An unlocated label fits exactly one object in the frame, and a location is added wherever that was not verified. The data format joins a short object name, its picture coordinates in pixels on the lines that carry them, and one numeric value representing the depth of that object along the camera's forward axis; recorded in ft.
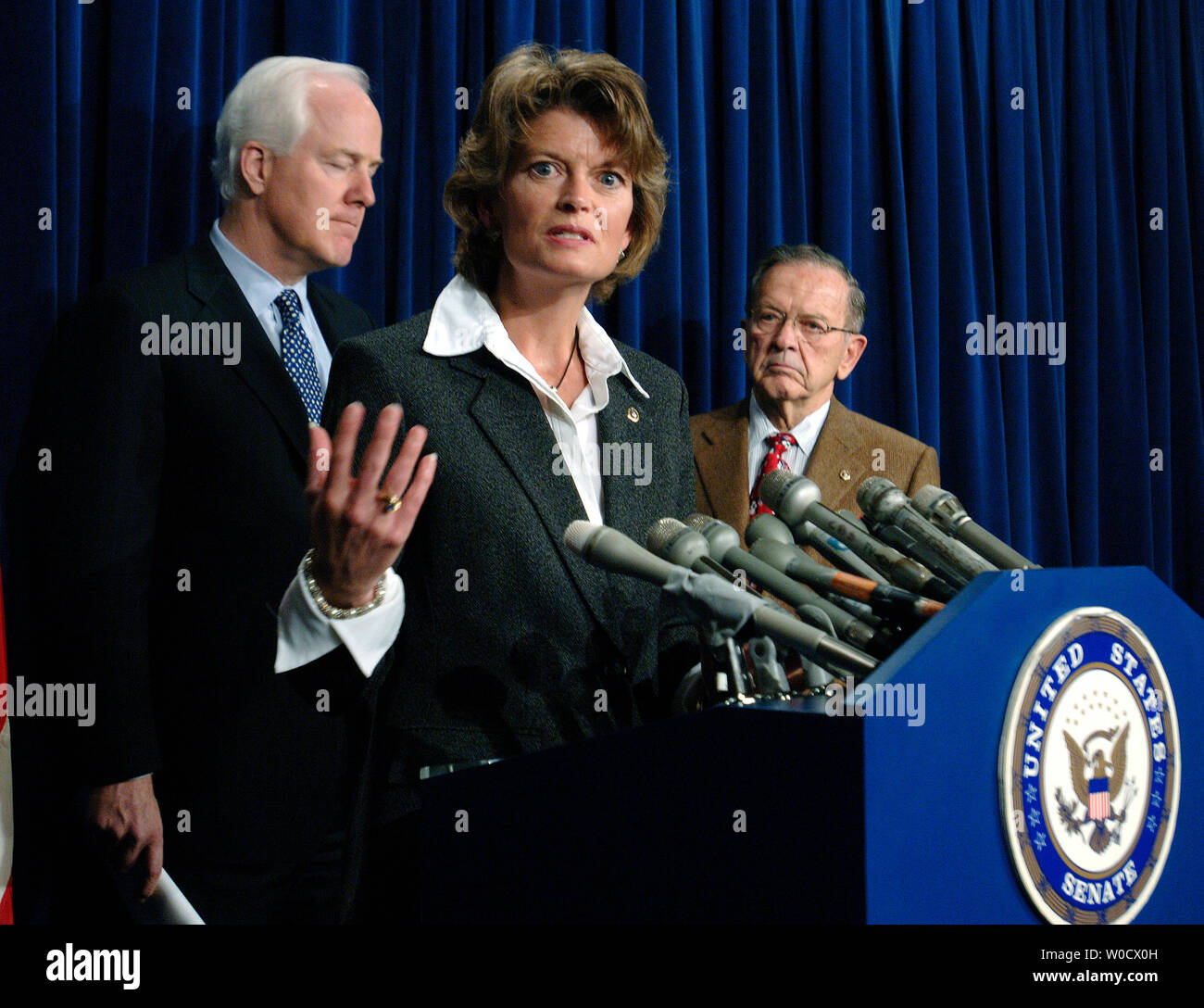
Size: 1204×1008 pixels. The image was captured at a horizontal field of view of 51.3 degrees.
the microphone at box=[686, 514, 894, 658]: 3.35
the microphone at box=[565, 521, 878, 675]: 3.03
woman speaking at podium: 4.26
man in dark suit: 6.25
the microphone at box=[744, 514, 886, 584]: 3.81
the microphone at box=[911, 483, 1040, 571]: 3.60
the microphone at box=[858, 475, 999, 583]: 3.50
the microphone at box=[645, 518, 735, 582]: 3.46
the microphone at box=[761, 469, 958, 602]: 3.58
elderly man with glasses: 8.14
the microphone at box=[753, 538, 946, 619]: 3.37
